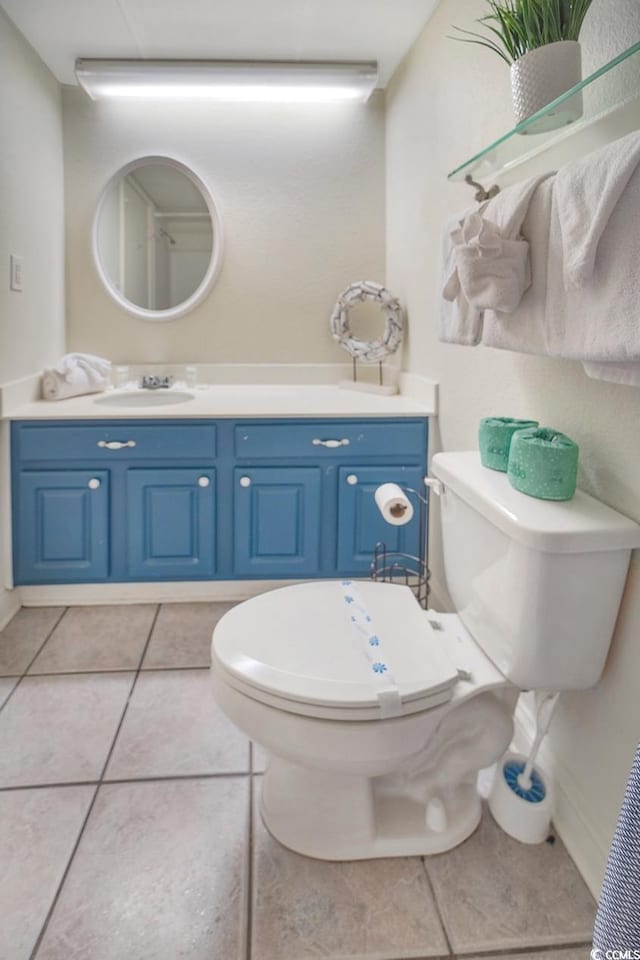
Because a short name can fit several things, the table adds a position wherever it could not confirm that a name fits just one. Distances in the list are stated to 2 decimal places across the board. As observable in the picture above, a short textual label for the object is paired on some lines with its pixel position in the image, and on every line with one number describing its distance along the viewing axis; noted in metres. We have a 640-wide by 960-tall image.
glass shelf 1.01
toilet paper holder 2.33
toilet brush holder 1.31
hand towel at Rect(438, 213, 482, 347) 1.40
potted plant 1.14
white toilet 1.08
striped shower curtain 0.56
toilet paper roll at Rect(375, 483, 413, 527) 1.58
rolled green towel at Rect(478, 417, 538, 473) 1.36
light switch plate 2.24
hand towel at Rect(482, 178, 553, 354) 1.12
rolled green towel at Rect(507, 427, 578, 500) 1.15
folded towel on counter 2.47
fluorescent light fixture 2.52
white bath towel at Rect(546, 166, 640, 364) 0.87
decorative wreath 2.66
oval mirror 2.81
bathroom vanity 2.29
